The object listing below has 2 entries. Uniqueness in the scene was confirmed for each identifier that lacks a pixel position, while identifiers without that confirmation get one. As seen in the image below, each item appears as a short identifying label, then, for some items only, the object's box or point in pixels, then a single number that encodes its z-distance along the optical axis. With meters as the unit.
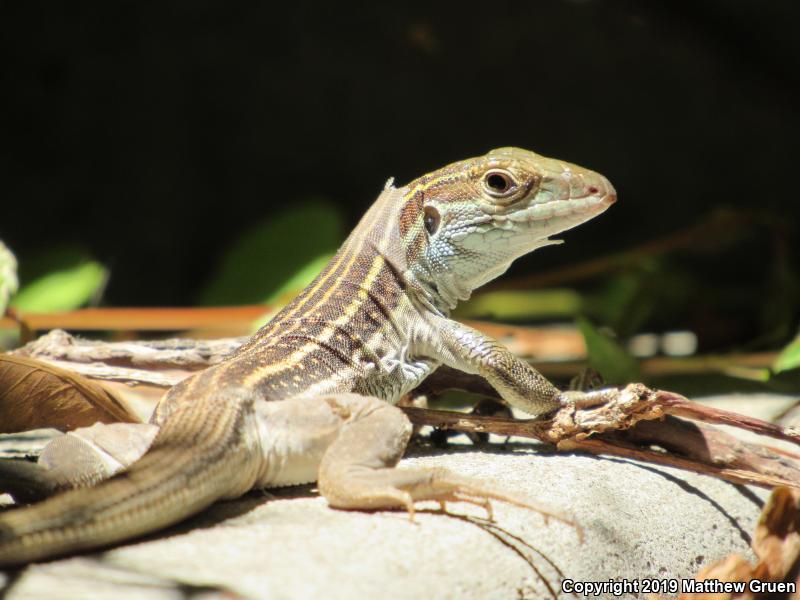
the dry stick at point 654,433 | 3.20
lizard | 2.38
